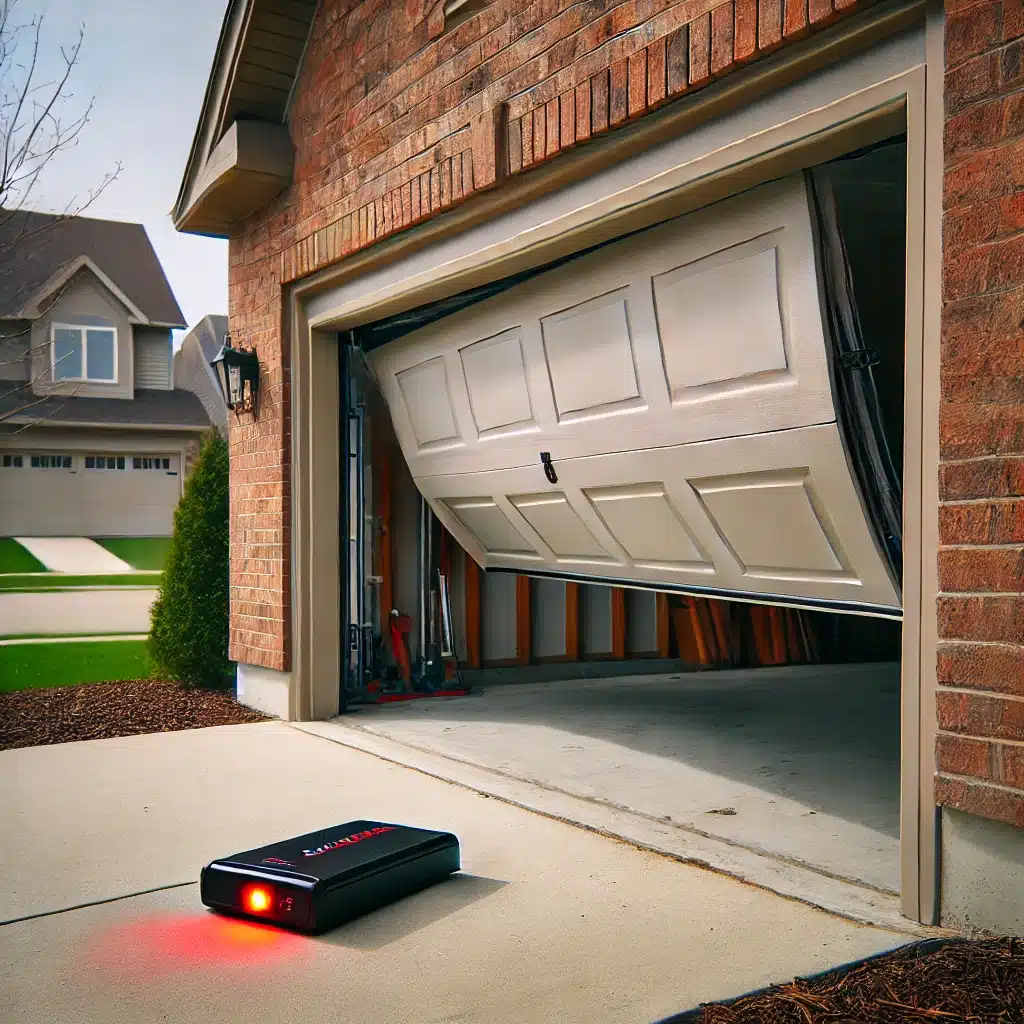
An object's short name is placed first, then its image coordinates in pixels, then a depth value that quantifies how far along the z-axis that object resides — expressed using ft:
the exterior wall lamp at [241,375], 25.13
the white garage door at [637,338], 10.25
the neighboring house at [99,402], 75.31
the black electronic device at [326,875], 10.81
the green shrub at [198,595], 28.19
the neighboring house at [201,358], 112.88
